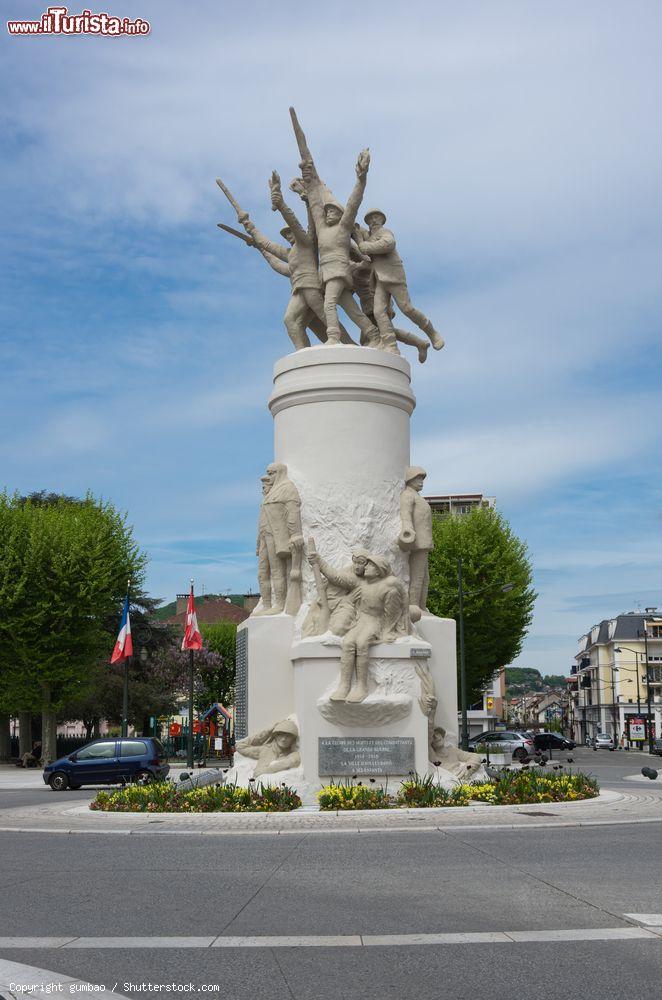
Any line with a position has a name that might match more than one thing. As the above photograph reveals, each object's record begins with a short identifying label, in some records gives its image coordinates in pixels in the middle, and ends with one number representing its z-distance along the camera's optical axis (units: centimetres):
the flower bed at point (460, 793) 1702
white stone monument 1850
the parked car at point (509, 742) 4012
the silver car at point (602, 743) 7744
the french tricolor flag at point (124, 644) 3269
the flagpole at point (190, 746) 3610
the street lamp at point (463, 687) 3644
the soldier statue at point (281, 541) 2005
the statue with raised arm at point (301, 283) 2260
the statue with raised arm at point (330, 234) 2183
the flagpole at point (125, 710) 3650
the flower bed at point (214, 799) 1709
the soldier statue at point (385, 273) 2222
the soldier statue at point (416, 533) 2028
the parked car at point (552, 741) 5739
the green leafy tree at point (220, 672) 6714
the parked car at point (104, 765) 2936
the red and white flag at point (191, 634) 3127
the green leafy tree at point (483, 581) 4491
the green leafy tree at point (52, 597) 3978
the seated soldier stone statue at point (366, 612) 1841
